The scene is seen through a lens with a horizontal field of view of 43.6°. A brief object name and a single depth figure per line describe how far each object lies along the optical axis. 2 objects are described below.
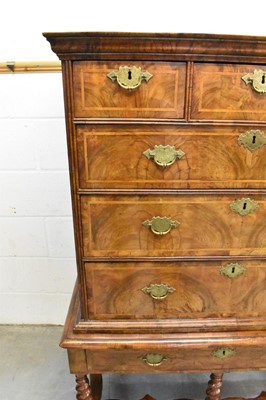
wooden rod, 1.31
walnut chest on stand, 0.78
